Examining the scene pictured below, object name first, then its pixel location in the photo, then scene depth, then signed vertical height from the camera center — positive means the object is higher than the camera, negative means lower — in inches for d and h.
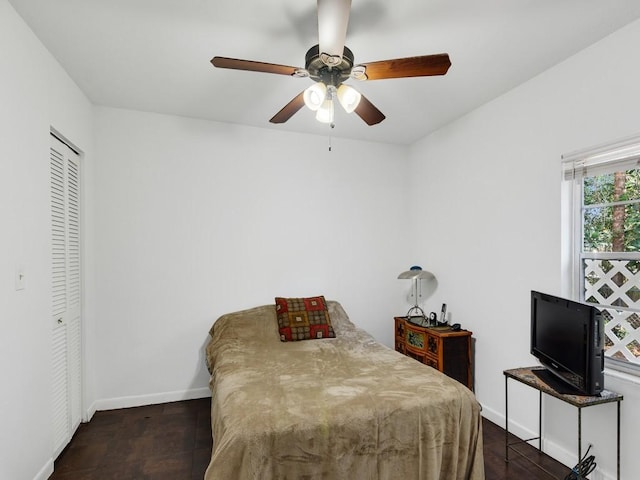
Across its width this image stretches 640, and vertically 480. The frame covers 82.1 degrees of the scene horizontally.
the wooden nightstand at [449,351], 124.1 -40.2
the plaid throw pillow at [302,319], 128.6 -30.3
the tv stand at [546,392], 76.6 -35.0
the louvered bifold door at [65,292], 97.7 -16.3
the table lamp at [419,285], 145.6 -21.2
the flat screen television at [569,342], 76.3 -24.5
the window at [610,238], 84.0 -0.7
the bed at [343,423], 66.0 -36.3
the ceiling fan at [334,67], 64.4 +34.0
